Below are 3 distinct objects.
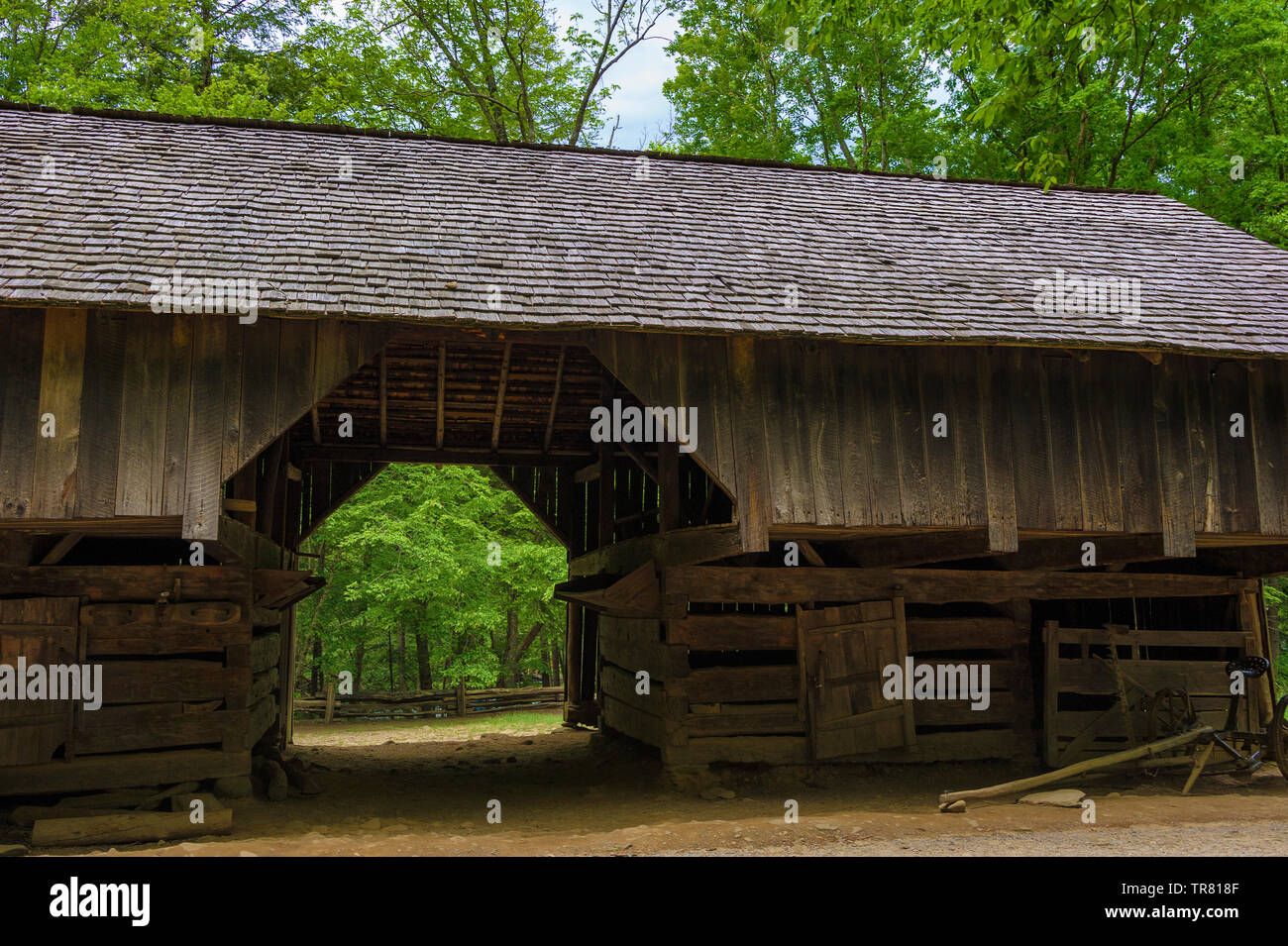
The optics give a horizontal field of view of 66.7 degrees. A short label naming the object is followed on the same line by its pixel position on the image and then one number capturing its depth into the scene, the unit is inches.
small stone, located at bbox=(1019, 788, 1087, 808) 341.4
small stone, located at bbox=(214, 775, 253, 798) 359.3
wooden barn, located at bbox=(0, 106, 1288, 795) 300.8
